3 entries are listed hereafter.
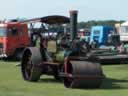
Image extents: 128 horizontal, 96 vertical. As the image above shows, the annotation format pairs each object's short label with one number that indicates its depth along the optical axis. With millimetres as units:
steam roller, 14938
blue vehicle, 47562
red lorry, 31391
